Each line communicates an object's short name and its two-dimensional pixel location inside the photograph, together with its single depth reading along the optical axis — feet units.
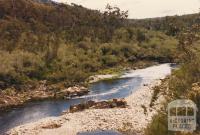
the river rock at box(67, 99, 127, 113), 144.77
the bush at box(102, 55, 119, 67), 279.28
